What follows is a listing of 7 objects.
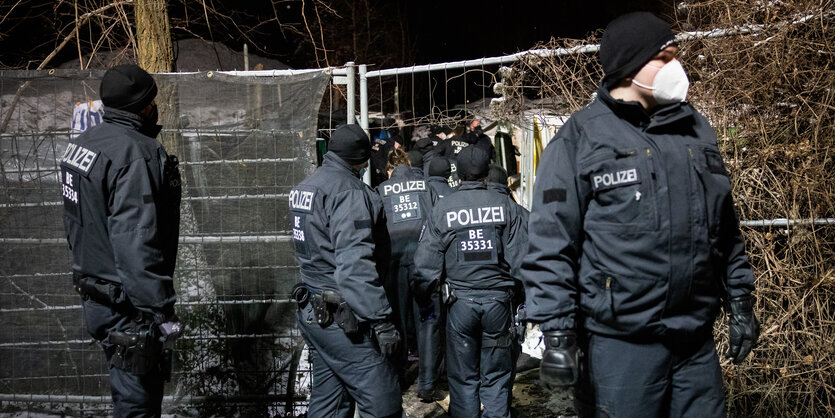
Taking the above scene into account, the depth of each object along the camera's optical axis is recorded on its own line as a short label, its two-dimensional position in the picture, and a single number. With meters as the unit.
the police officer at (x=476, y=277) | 5.24
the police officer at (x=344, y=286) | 3.90
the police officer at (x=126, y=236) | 3.66
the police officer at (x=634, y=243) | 2.74
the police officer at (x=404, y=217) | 6.85
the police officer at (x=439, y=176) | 7.02
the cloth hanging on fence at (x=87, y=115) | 5.23
